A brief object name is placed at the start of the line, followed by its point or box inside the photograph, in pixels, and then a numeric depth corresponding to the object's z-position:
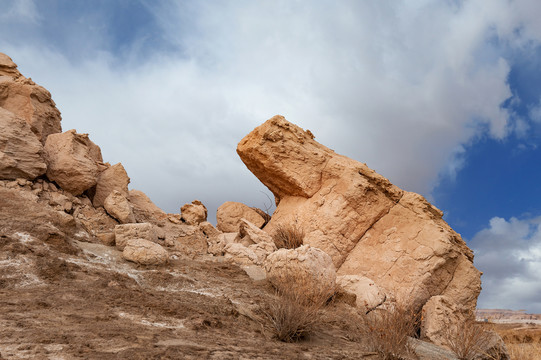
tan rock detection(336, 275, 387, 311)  7.98
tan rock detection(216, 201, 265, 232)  11.66
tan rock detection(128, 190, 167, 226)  10.51
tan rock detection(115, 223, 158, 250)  7.70
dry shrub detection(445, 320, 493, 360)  6.17
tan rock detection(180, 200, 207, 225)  11.24
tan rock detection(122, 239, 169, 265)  7.04
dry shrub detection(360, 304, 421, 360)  4.73
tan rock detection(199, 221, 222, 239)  10.73
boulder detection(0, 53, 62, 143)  9.84
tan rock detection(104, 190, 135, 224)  9.12
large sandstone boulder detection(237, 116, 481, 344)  9.50
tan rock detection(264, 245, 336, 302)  6.95
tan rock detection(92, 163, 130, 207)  9.89
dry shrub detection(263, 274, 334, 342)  5.06
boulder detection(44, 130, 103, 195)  9.04
